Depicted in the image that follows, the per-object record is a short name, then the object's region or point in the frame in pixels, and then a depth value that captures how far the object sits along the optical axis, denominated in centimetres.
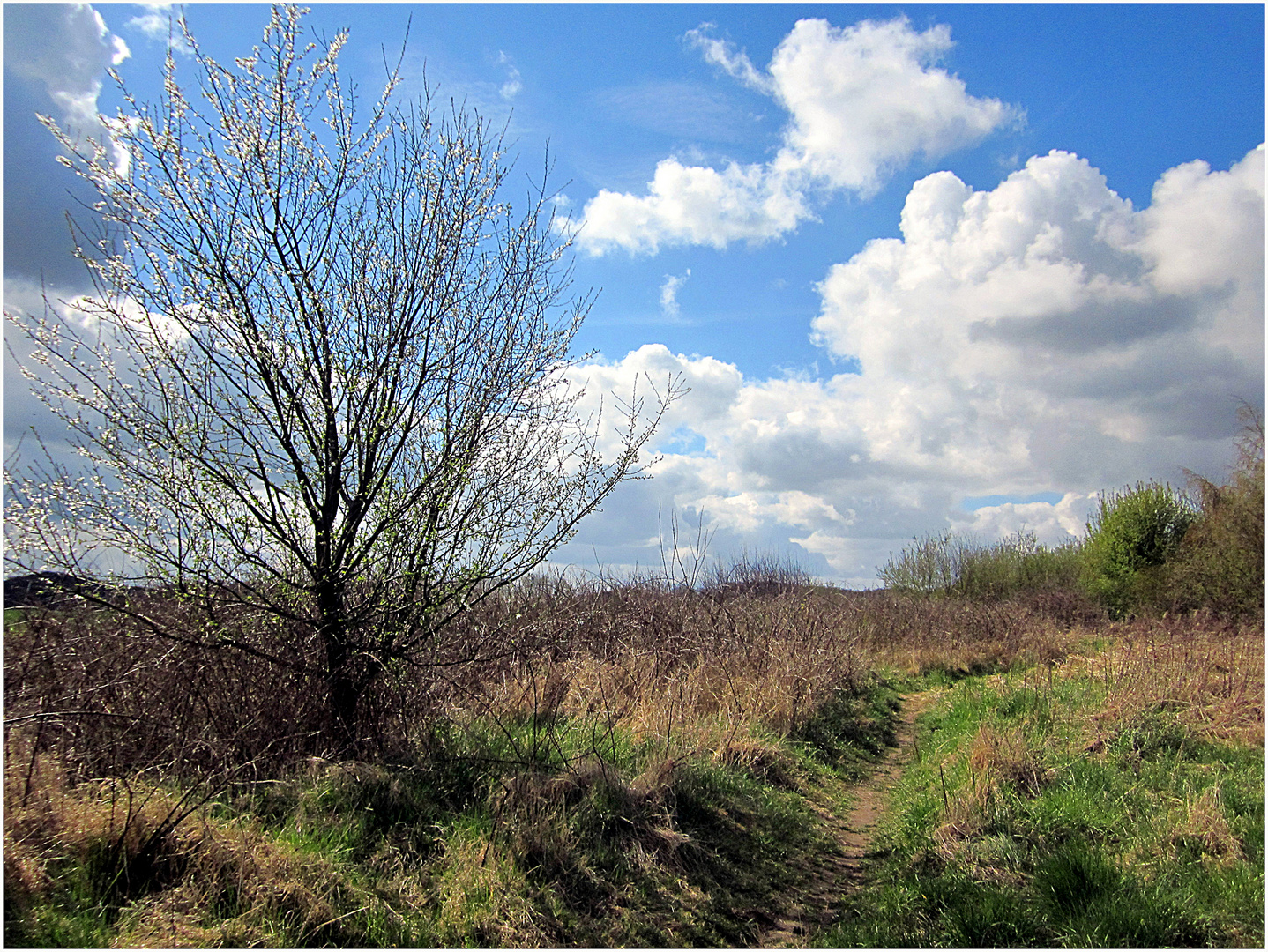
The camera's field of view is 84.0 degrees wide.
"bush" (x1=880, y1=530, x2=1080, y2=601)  3253
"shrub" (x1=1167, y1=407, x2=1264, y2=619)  2009
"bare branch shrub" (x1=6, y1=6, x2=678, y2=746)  492
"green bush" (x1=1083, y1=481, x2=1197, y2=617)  2614
